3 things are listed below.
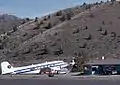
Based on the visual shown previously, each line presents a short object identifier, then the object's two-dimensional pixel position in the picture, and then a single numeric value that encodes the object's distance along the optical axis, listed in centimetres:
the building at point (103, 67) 9100
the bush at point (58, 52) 11266
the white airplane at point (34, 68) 9925
